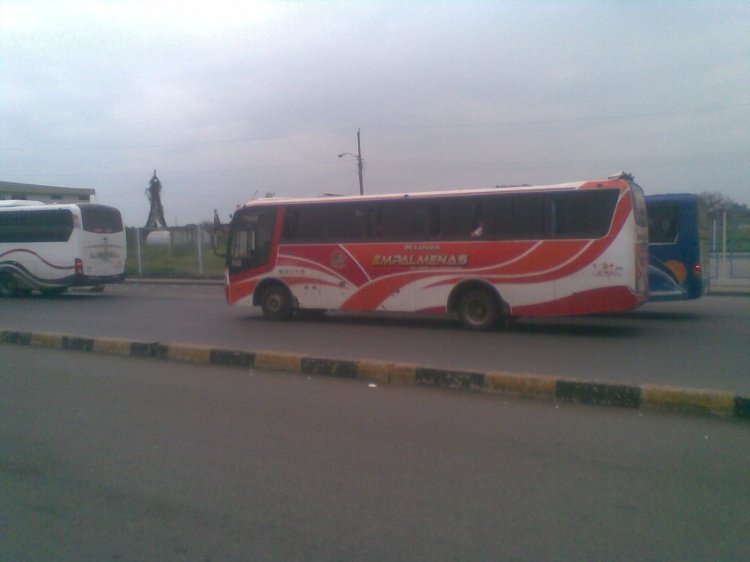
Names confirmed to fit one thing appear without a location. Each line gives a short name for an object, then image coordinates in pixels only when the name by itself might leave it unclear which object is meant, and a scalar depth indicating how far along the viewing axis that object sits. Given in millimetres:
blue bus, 15117
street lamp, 39469
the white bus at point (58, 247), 22438
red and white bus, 12320
